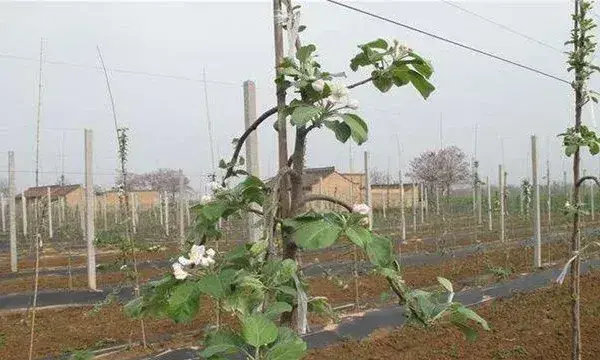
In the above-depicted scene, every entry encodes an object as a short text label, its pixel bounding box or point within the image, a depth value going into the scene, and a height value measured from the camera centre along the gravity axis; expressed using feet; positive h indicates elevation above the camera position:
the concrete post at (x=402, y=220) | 45.32 -3.68
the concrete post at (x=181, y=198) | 36.97 -1.27
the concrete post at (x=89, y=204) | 28.22 -1.07
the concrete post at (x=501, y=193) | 39.08 -1.51
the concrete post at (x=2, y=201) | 70.89 -2.11
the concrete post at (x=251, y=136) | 9.20 +0.71
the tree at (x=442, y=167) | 77.96 +1.13
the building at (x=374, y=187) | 104.42 -2.28
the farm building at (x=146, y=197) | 108.88 -3.41
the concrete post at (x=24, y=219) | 59.88 -3.70
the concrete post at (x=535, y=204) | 32.71 -1.94
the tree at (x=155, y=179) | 116.81 +0.45
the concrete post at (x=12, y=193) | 36.90 -0.54
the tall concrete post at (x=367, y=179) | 33.45 -0.23
